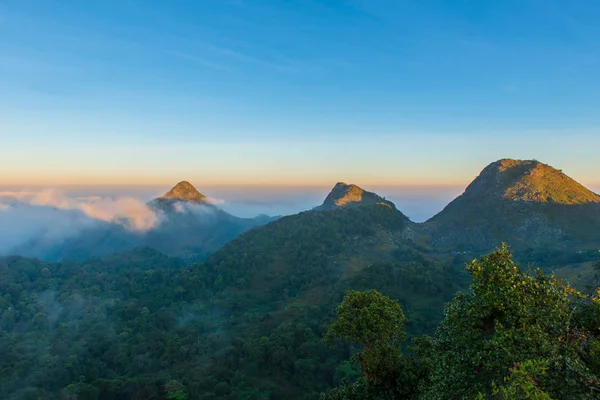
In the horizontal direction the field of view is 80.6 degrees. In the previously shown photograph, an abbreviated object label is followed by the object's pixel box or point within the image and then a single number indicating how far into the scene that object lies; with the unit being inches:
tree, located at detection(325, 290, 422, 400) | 1040.8
